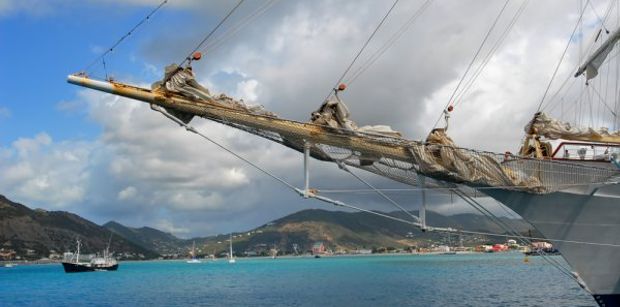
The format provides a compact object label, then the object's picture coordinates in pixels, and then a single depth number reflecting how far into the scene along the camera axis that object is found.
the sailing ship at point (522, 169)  16.20
